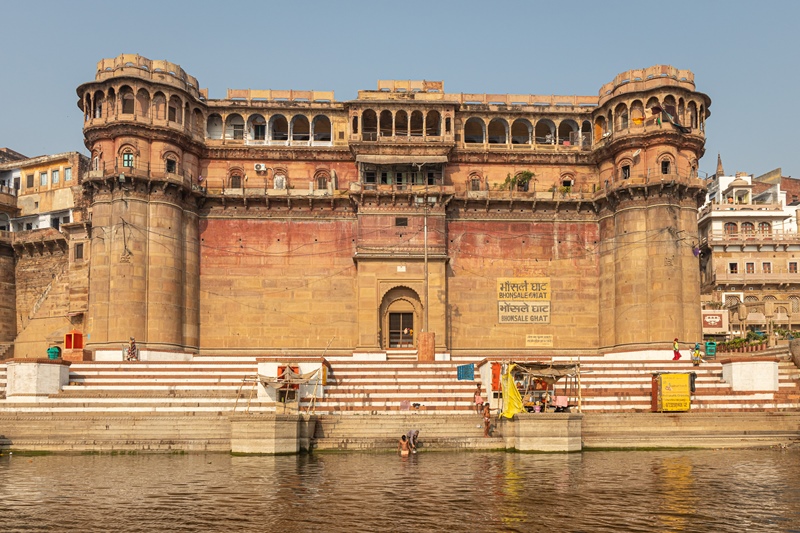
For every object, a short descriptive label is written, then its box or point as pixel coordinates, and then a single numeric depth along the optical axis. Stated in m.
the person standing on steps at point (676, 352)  44.94
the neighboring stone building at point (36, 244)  58.41
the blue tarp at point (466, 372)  36.22
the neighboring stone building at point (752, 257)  67.00
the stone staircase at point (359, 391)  33.31
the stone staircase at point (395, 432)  28.92
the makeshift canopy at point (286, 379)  32.66
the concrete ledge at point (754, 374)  35.84
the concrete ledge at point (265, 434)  27.64
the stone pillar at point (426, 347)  43.94
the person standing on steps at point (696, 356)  40.50
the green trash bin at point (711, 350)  44.34
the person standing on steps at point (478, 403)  32.78
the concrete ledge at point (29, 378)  33.72
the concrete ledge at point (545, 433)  28.17
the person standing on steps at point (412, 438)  27.94
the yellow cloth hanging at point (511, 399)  29.69
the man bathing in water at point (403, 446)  27.25
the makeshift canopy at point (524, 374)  29.77
